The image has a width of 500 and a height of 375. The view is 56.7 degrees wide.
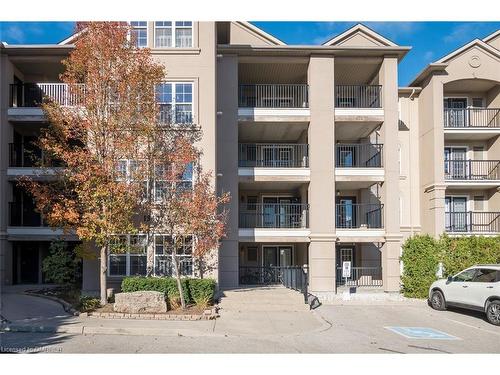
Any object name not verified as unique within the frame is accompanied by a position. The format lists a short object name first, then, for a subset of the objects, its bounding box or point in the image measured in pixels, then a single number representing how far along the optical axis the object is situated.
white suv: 14.99
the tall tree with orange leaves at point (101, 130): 15.44
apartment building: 19.62
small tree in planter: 16.22
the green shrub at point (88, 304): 15.13
